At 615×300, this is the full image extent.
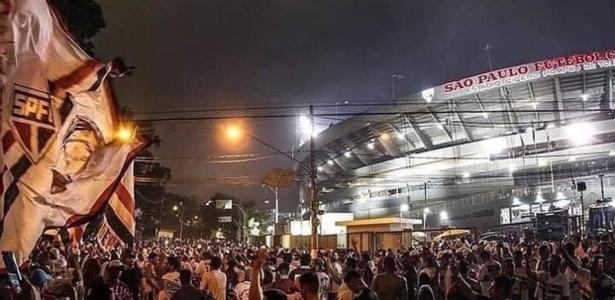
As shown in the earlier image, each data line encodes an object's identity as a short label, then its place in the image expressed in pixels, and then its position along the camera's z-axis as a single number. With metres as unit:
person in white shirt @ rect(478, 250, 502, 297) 12.33
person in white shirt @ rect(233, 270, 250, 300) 9.38
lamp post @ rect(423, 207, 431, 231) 61.92
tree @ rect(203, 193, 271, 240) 87.25
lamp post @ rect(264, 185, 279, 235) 60.43
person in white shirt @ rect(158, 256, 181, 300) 10.69
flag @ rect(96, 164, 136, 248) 8.68
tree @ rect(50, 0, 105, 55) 22.30
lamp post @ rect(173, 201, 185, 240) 80.04
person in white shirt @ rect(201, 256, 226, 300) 10.57
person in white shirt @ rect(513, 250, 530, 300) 11.16
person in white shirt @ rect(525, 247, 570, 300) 10.34
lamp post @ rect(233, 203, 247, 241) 80.99
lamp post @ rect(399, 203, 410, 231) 69.24
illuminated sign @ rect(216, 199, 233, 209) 68.99
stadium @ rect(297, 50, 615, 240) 51.91
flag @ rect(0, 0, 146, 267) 5.81
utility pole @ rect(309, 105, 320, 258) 21.80
